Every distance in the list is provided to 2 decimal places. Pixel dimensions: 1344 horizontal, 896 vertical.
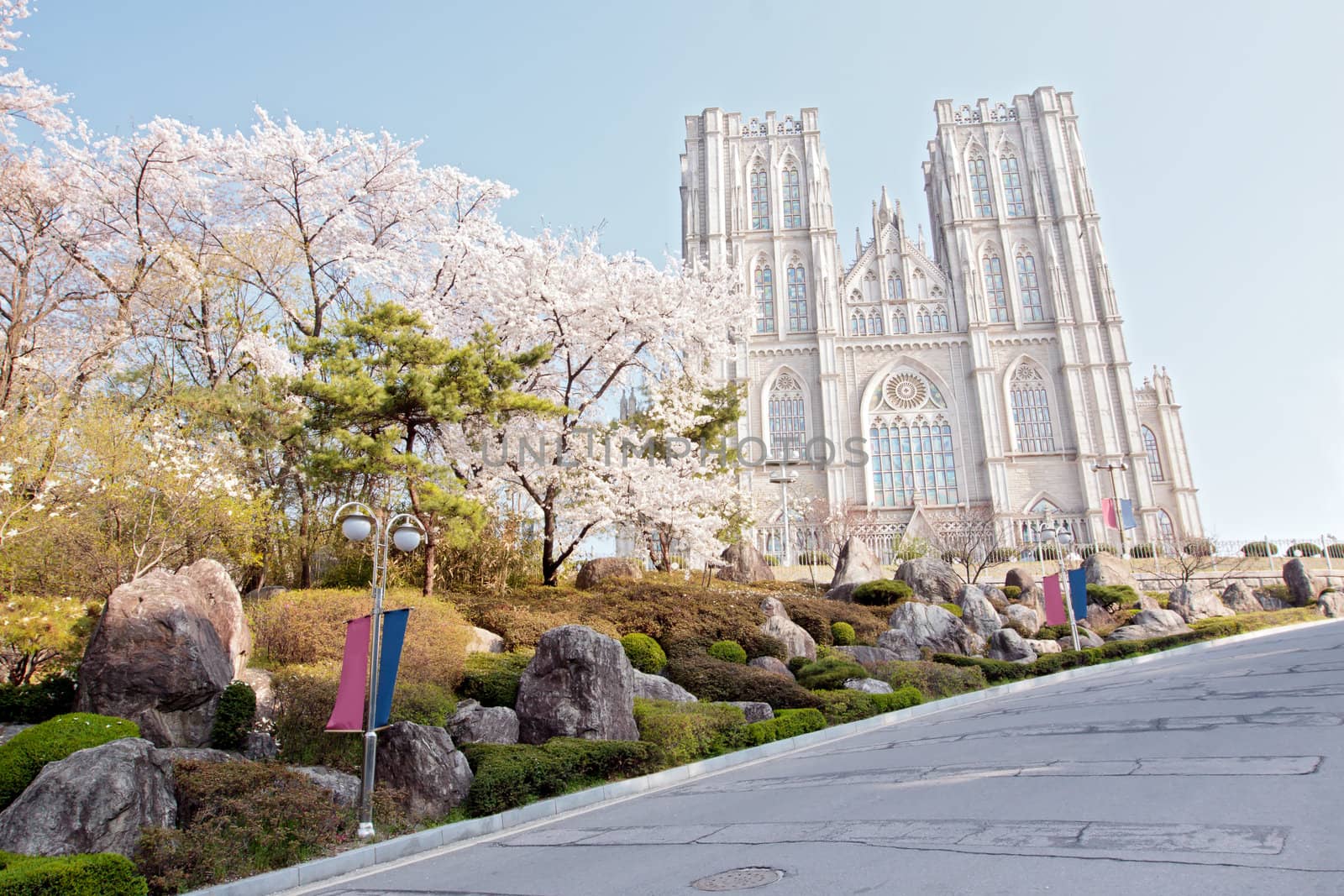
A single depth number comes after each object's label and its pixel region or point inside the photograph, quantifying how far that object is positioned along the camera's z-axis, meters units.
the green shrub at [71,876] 5.38
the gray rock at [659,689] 12.95
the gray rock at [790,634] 16.47
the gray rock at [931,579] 23.41
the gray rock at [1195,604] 23.02
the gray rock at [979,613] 20.25
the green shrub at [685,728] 10.33
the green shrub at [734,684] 13.14
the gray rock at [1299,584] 25.03
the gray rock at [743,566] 23.88
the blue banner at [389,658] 8.62
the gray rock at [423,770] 8.52
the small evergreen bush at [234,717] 9.59
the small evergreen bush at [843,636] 18.41
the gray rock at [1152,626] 19.80
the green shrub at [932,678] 14.53
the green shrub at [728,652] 15.08
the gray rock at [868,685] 14.24
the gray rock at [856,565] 24.92
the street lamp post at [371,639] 7.86
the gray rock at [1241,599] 24.88
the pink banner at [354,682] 8.48
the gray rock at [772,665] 14.99
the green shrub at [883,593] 21.89
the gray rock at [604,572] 19.13
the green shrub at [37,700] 9.47
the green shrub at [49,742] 7.46
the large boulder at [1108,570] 25.94
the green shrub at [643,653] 14.21
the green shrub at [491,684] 11.54
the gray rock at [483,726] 10.14
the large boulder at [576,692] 10.38
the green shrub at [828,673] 14.45
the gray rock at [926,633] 18.25
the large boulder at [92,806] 6.64
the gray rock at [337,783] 8.35
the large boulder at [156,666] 9.02
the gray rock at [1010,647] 18.09
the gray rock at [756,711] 12.37
